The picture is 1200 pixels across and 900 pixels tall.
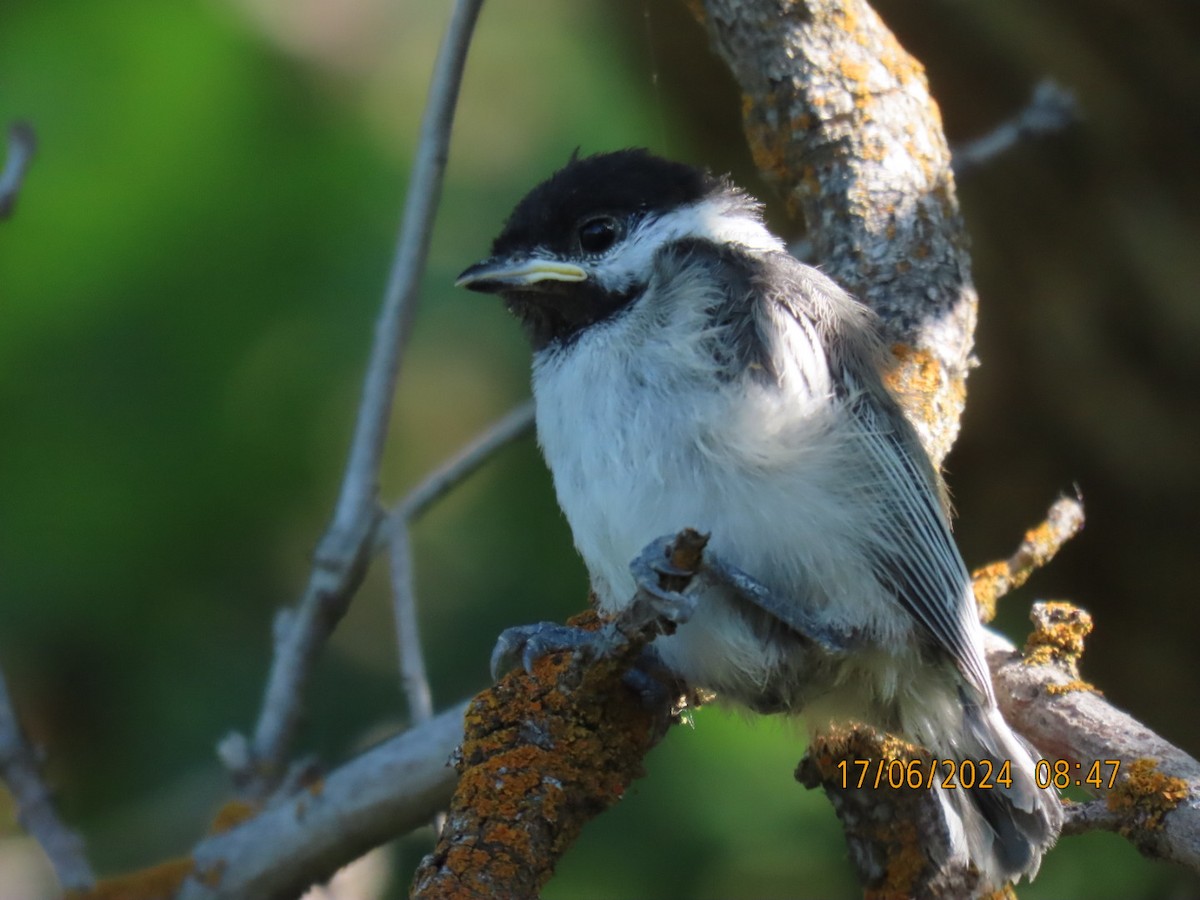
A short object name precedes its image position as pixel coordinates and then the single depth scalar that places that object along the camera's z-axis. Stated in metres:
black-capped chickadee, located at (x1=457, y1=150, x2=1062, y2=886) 3.83
